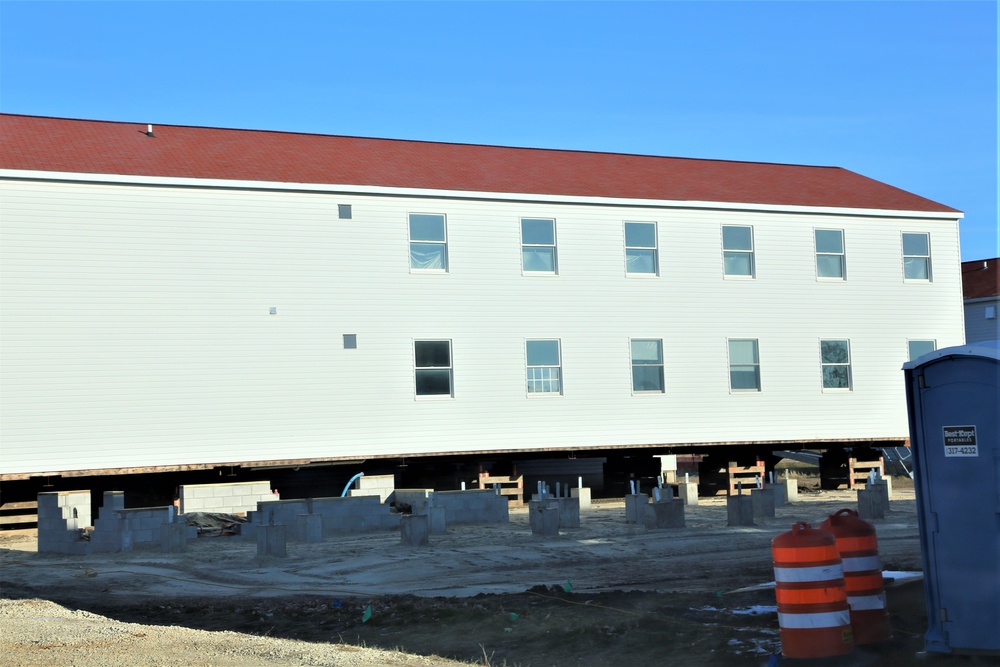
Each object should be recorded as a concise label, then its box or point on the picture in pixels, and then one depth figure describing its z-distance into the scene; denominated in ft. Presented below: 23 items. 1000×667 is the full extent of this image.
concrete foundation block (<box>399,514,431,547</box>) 57.52
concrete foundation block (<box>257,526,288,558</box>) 53.67
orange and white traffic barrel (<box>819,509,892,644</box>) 30.53
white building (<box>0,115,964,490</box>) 71.56
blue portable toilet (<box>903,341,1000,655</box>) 27.35
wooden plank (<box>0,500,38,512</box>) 71.23
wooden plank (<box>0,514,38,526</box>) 70.85
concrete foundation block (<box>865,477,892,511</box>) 68.08
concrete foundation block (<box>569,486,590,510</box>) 78.00
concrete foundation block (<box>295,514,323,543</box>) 60.64
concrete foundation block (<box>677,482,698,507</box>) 82.60
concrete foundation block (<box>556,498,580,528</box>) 63.36
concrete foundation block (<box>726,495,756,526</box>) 64.49
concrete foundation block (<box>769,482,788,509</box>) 79.33
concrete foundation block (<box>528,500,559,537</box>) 59.88
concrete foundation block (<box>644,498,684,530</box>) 63.67
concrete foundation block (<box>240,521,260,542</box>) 62.49
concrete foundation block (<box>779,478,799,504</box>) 82.07
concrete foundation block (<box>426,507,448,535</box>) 63.05
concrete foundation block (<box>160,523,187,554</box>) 57.57
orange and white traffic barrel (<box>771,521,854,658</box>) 28.32
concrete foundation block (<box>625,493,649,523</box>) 65.62
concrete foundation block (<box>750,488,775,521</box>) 68.08
